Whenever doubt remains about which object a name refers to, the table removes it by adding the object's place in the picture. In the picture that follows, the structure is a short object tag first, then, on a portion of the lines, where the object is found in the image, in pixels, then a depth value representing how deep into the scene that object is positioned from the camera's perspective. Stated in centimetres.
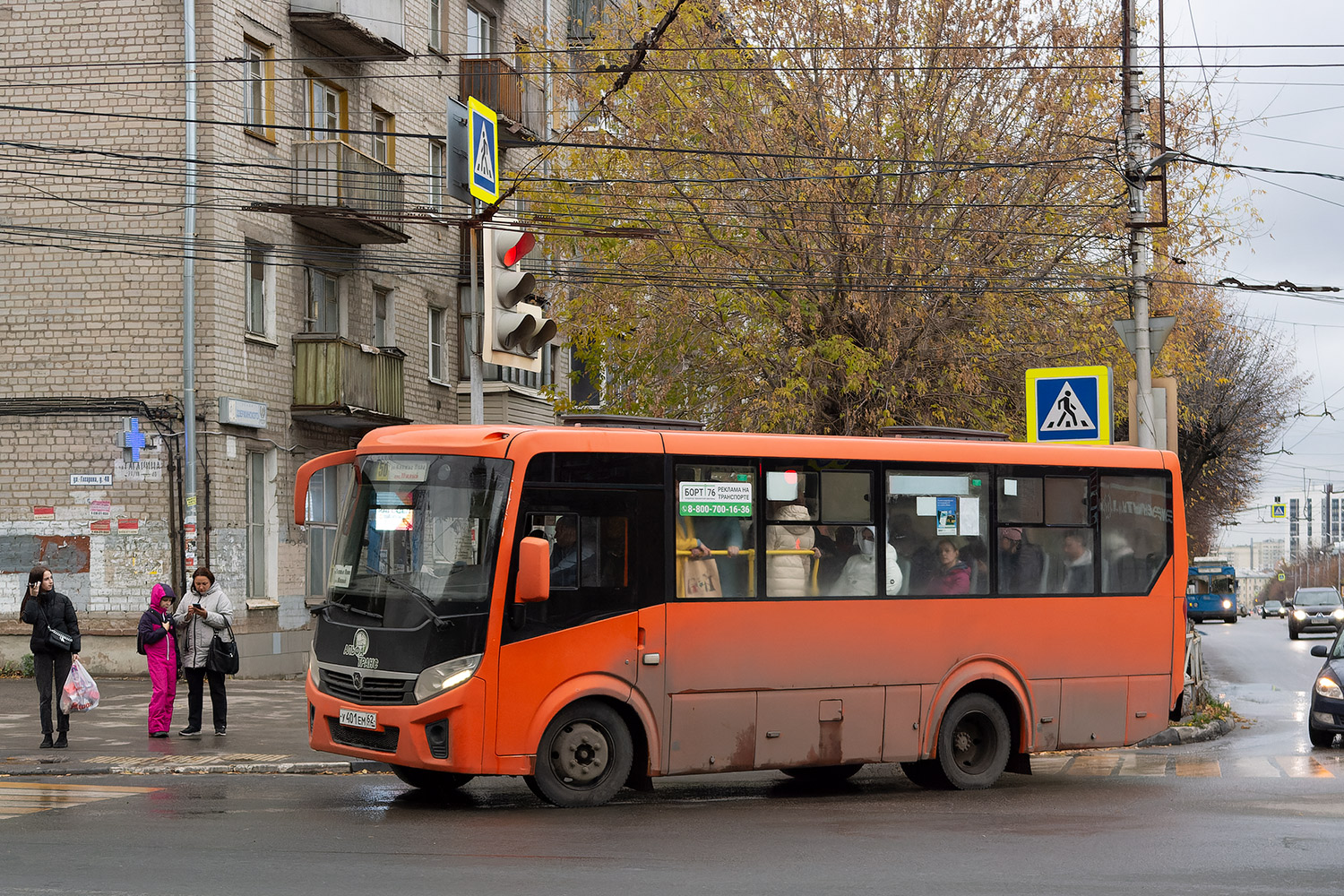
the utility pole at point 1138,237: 1791
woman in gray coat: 1538
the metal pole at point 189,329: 2248
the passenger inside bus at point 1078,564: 1320
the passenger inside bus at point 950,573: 1255
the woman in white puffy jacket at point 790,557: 1177
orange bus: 1067
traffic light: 1234
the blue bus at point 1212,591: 7450
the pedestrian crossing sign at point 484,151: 1365
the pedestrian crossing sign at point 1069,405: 1694
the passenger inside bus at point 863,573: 1209
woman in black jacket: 1477
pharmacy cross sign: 2272
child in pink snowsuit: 1554
